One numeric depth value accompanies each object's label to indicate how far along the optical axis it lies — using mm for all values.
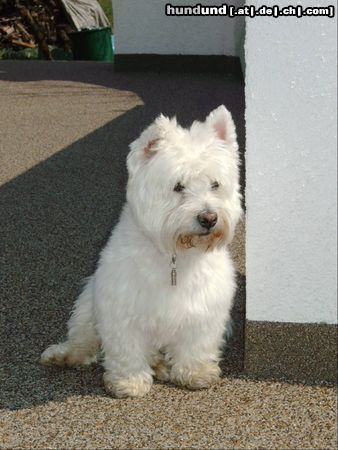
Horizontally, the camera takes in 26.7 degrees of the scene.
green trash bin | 15168
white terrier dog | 3008
